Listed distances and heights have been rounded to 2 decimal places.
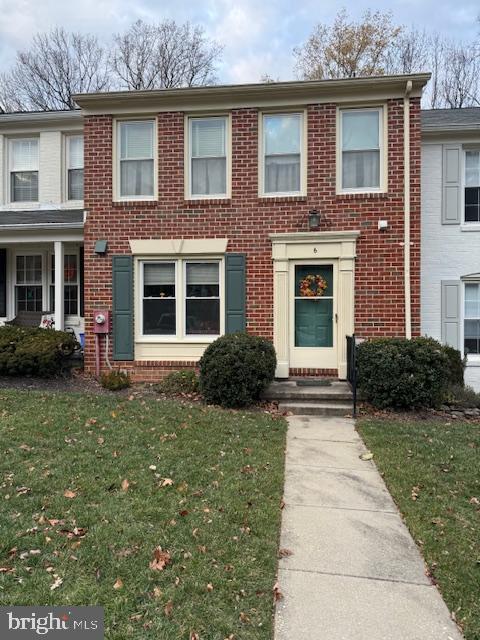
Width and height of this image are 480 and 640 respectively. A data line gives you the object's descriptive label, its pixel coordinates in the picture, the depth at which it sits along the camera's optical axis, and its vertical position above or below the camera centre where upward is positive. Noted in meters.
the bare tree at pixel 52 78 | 22.02 +11.82
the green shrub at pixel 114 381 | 8.10 -1.11
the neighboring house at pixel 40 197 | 10.94 +2.92
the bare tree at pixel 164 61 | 22.91 +12.92
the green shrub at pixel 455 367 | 8.43 -0.88
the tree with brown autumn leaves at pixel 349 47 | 19.17 +11.47
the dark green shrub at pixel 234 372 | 7.06 -0.83
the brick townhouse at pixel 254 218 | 8.24 +1.87
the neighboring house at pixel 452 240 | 9.23 +1.61
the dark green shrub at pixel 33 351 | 8.20 -0.61
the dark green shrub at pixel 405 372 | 6.91 -0.80
